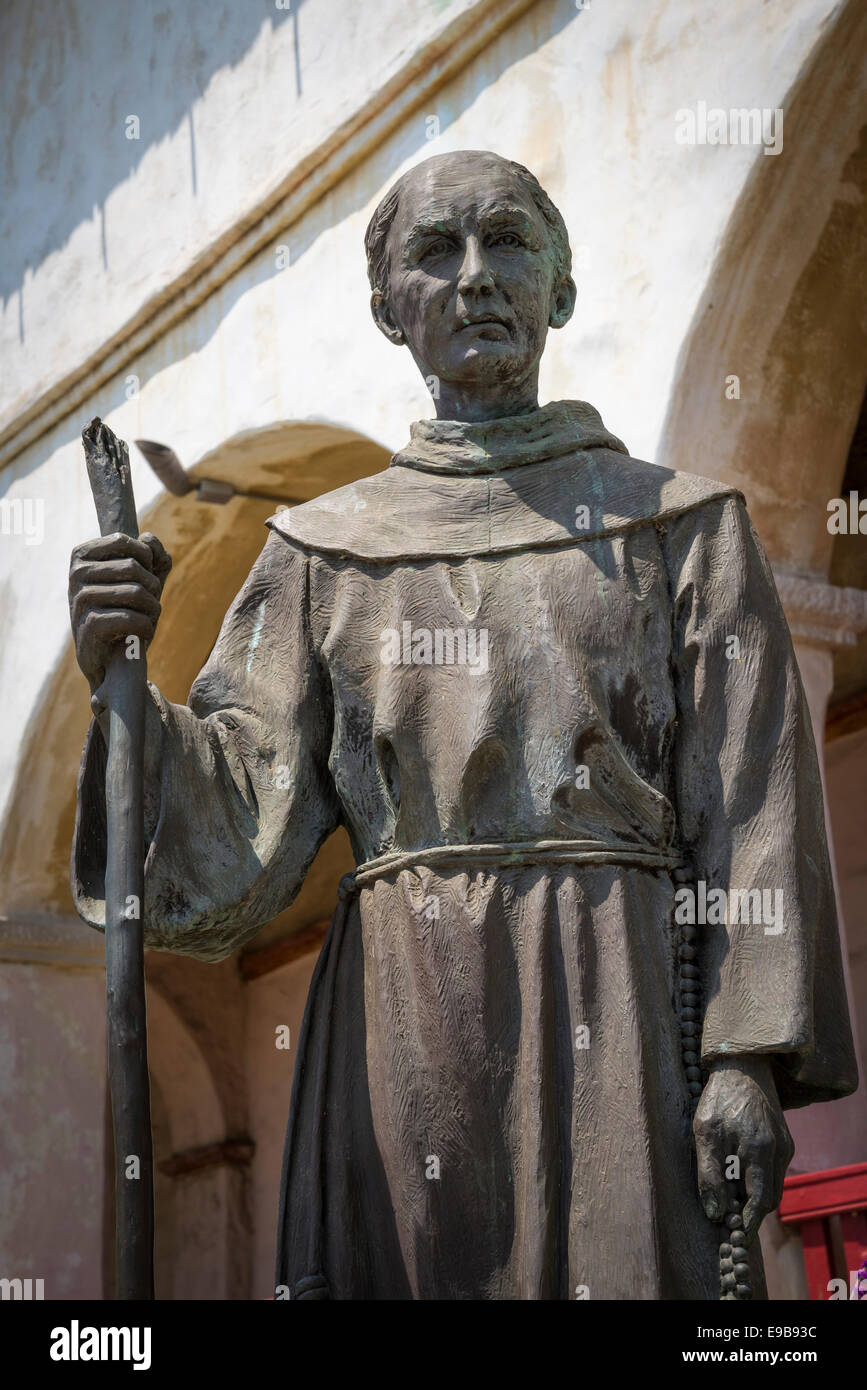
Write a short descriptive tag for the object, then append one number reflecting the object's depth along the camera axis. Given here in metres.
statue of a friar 2.56
